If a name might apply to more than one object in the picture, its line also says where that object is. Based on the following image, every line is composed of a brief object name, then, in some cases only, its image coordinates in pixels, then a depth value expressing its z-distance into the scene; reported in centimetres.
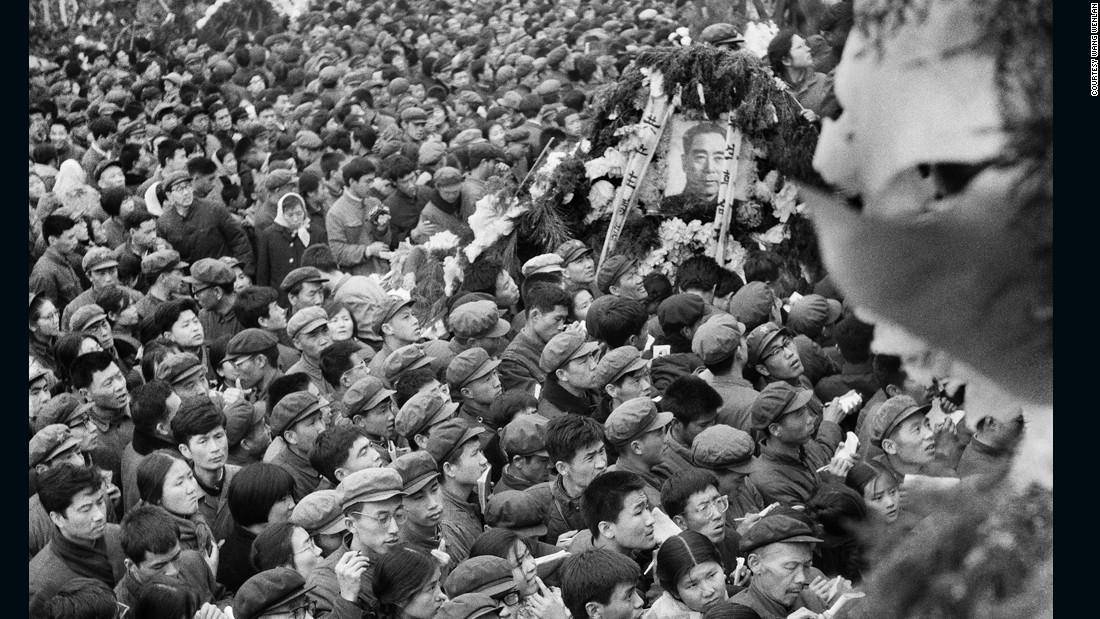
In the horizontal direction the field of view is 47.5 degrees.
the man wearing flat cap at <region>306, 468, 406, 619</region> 465
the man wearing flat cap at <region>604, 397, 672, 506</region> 554
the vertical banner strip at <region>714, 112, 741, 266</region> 874
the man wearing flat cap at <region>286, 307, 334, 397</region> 722
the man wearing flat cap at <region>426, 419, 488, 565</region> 547
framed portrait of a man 884
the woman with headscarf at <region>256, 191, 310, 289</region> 977
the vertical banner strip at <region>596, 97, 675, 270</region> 884
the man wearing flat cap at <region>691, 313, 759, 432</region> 616
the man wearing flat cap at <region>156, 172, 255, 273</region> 957
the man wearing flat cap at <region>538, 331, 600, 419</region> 642
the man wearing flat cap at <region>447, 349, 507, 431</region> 652
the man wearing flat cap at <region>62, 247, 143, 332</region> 844
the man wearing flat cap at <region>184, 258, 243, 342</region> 829
